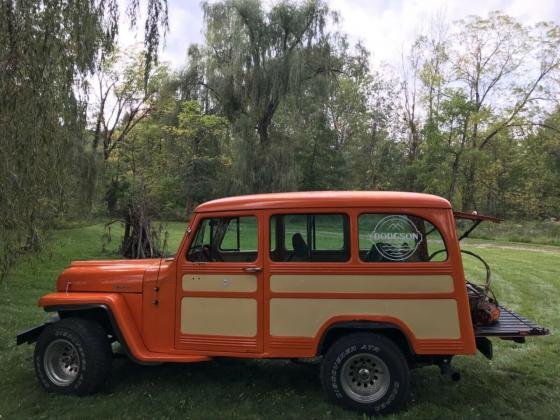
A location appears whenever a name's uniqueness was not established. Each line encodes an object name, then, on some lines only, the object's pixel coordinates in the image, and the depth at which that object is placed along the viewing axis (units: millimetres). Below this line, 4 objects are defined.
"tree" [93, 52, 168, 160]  37738
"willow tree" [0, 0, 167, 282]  5262
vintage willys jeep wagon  4590
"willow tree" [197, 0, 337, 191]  27562
